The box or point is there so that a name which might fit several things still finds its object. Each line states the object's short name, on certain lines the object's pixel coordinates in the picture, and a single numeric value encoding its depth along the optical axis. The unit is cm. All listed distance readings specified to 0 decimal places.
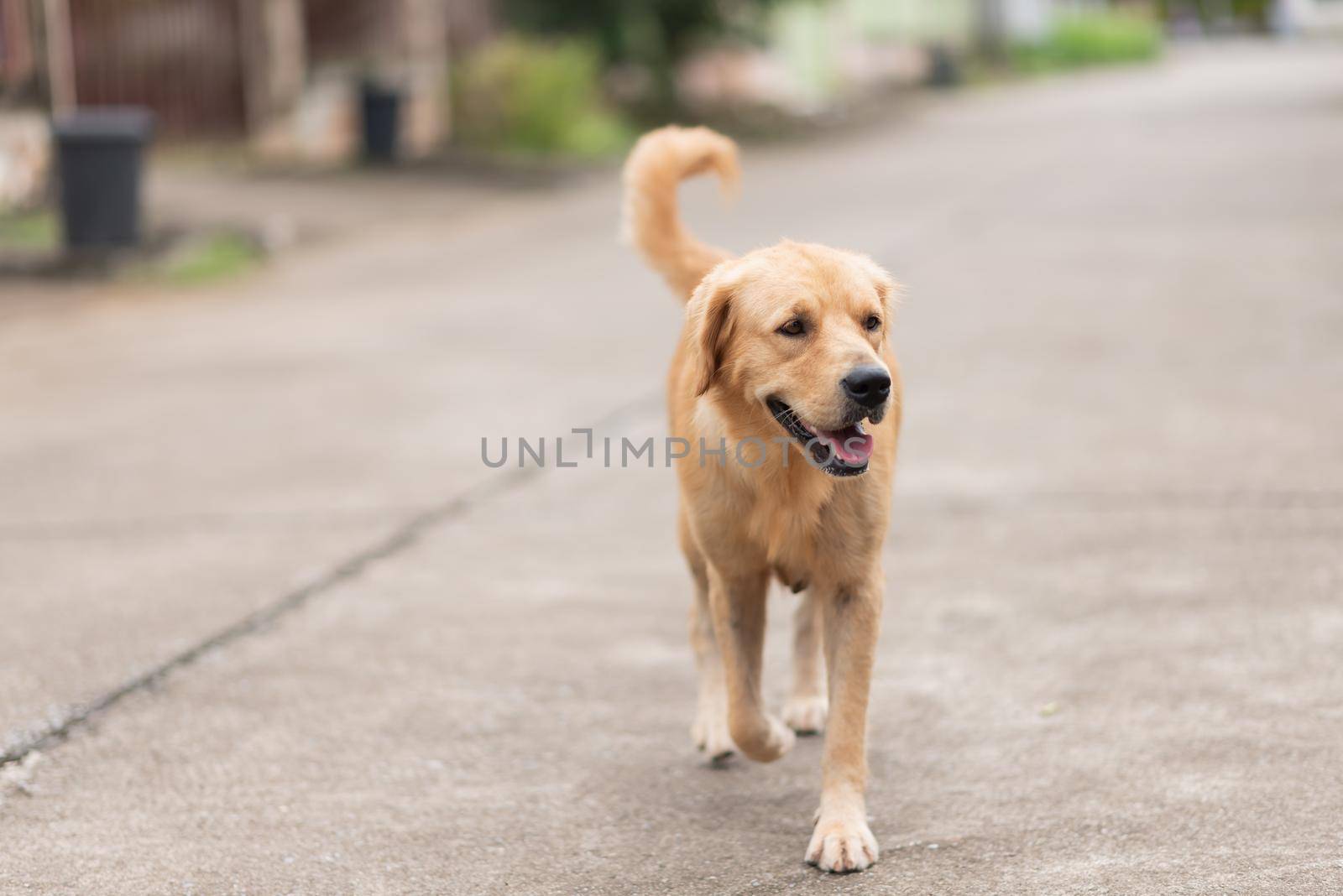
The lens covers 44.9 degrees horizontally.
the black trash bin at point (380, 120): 2103
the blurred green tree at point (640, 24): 2498
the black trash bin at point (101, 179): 1346
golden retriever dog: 361
